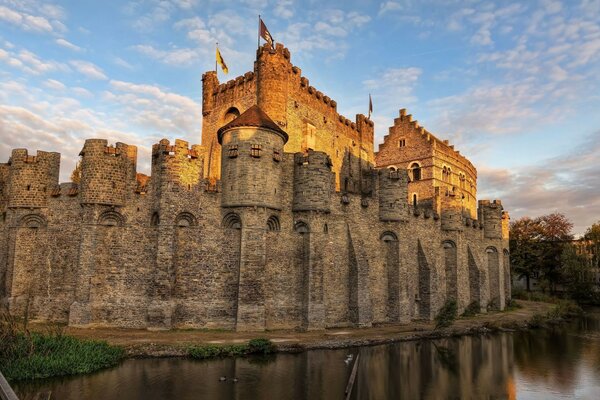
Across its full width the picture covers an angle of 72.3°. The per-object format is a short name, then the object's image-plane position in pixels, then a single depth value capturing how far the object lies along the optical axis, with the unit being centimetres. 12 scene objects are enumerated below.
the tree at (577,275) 4941
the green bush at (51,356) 1364
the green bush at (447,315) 2425
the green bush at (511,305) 3959
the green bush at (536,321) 3088
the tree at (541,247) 5741
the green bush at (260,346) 1797
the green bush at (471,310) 3362
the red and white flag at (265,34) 2922
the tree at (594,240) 5772
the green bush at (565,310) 3572
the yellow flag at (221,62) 3284
